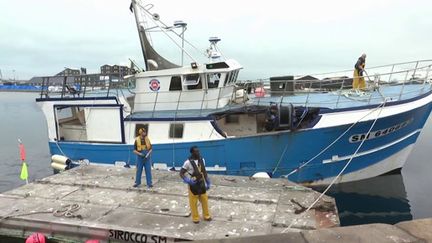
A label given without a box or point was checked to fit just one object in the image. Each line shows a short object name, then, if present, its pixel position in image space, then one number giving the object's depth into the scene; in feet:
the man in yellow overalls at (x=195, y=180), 23.71
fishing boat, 39.55
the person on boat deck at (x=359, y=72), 43.70
